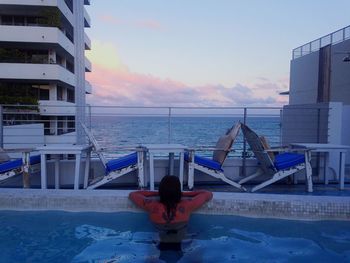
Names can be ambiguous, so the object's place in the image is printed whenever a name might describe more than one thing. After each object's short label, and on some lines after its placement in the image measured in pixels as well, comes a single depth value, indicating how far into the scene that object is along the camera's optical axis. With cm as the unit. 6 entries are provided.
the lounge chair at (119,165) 546
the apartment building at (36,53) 2294
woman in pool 348
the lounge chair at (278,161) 556
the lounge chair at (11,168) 533
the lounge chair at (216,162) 555
